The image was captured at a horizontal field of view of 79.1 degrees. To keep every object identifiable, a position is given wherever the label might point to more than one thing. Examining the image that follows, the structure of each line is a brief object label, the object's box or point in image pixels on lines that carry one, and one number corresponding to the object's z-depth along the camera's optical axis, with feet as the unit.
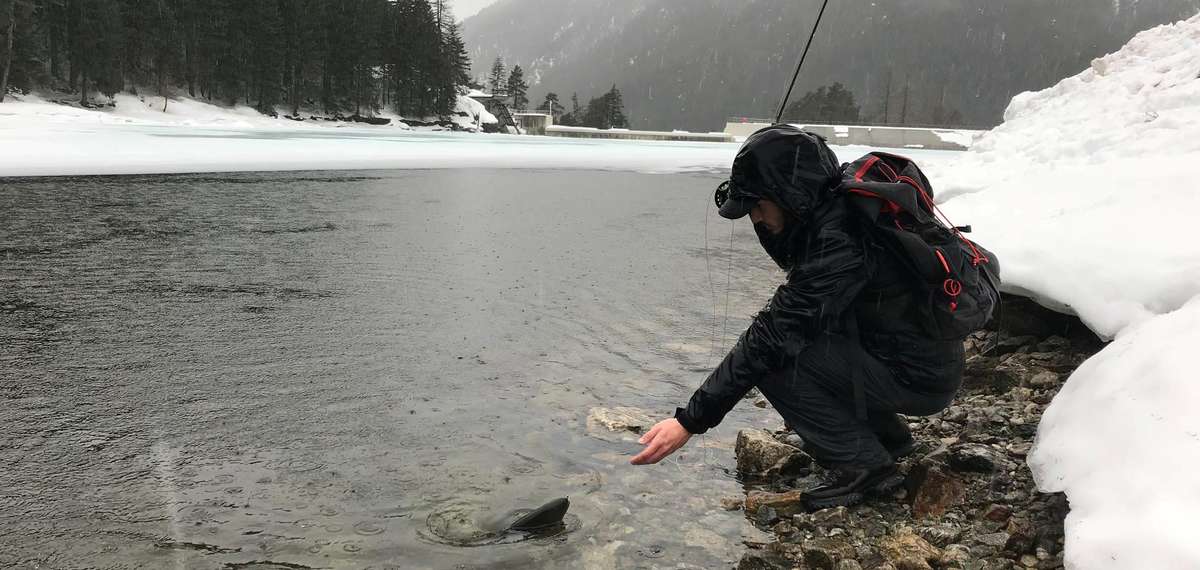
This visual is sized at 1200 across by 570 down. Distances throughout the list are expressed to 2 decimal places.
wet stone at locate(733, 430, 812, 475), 9.96
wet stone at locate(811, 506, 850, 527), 8.41
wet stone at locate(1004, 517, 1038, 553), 7.54
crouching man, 7.23
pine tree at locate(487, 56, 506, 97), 382.83
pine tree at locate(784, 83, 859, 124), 325.83
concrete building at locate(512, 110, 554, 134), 298.56
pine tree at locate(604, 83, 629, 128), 349.20
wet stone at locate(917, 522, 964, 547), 7.91
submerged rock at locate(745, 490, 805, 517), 8.90
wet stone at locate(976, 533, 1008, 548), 7.67
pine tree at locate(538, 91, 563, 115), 364.40
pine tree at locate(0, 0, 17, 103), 130.15
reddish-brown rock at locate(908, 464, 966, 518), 8.51
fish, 8.66
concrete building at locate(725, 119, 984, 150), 189.57
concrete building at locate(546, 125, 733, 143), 252.01
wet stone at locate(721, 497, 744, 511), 9.20
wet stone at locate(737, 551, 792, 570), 7.88
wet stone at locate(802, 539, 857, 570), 7.72
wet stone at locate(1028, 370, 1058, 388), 11.32
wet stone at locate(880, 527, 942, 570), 7.51
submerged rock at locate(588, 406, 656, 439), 11.46
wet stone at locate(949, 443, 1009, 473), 8.94
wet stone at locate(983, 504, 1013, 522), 8.08
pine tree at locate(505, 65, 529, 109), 355.36
